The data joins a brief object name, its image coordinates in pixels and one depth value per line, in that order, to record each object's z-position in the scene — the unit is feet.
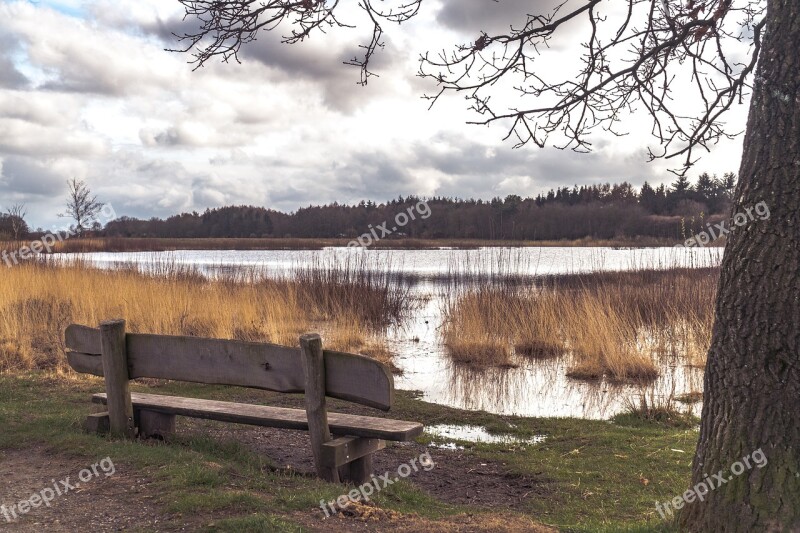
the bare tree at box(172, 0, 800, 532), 10.06
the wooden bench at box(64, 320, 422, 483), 13.29
